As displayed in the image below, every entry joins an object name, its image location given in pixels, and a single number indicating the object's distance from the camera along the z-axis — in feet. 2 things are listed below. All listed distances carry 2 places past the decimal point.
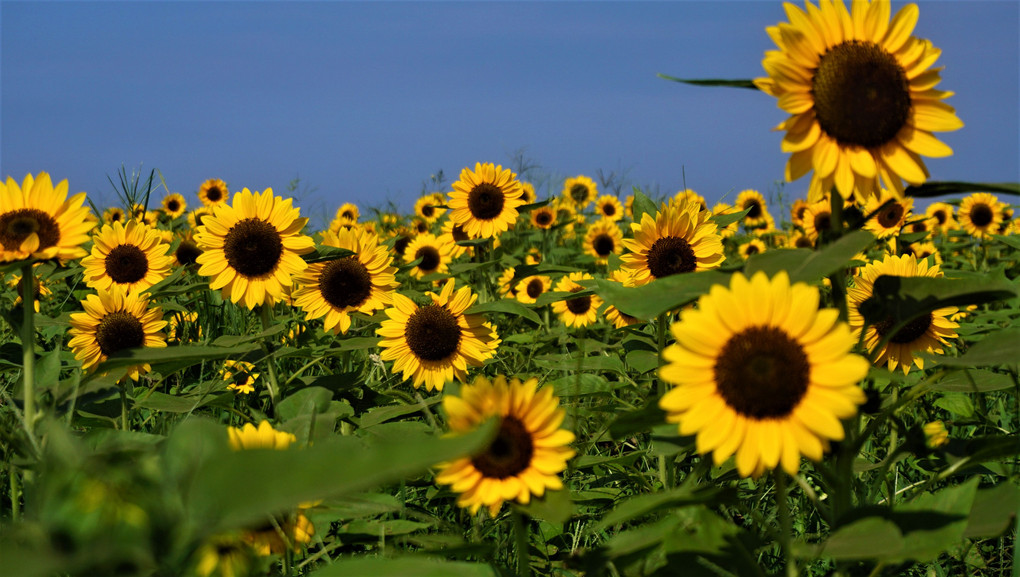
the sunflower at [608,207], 39.19
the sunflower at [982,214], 29.58
